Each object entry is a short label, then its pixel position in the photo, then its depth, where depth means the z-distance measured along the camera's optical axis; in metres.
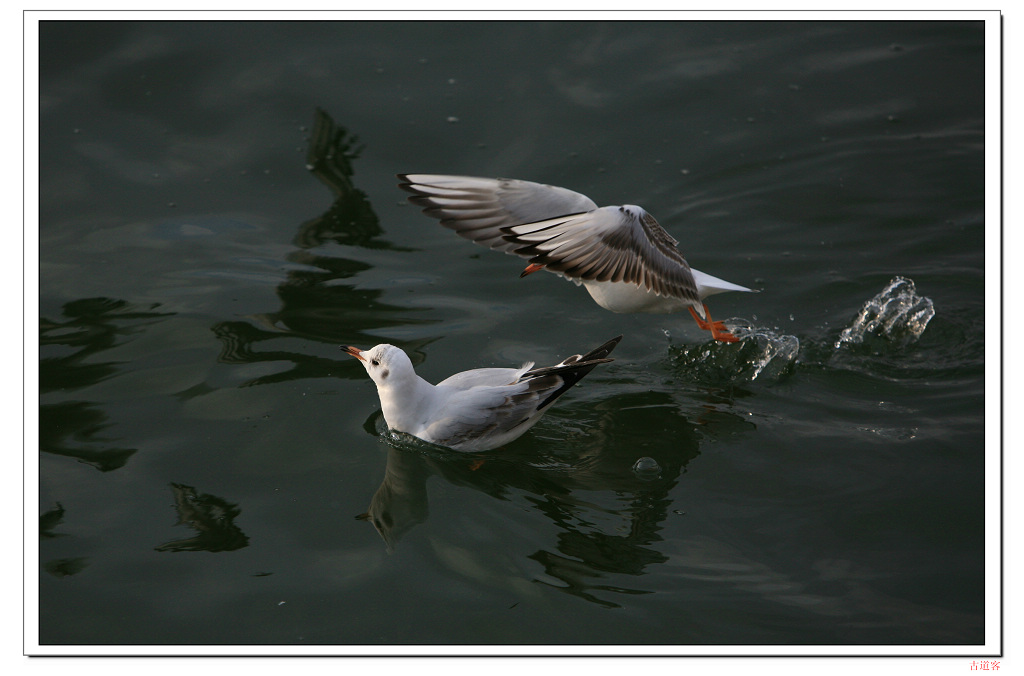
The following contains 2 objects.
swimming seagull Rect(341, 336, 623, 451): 10.39
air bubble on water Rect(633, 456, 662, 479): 10.37
